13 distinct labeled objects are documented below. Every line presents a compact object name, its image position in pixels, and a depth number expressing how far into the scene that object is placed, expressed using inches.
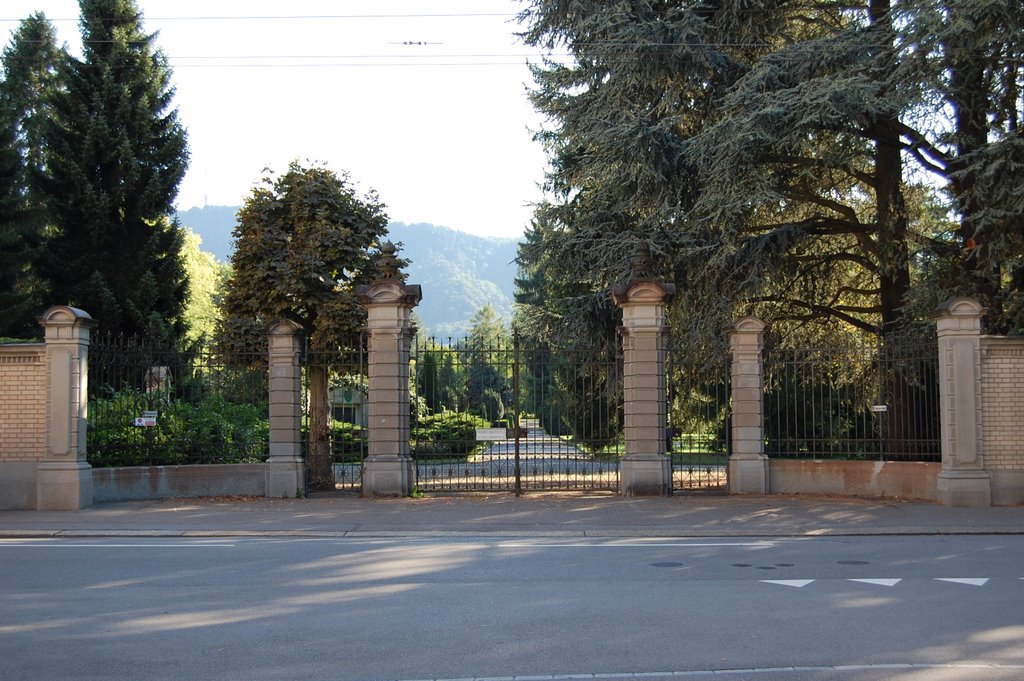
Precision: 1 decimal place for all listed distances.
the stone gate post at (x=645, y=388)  698.8
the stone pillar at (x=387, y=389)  705.6
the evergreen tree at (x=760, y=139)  734.5
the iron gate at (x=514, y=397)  707.4
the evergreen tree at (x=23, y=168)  1222.9
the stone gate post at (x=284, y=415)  709.3
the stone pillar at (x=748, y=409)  705.0
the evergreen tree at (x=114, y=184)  1213.1
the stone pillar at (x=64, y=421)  642.8
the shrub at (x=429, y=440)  719.1
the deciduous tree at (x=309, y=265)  822.5
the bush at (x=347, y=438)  724.7
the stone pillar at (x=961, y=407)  643.5
